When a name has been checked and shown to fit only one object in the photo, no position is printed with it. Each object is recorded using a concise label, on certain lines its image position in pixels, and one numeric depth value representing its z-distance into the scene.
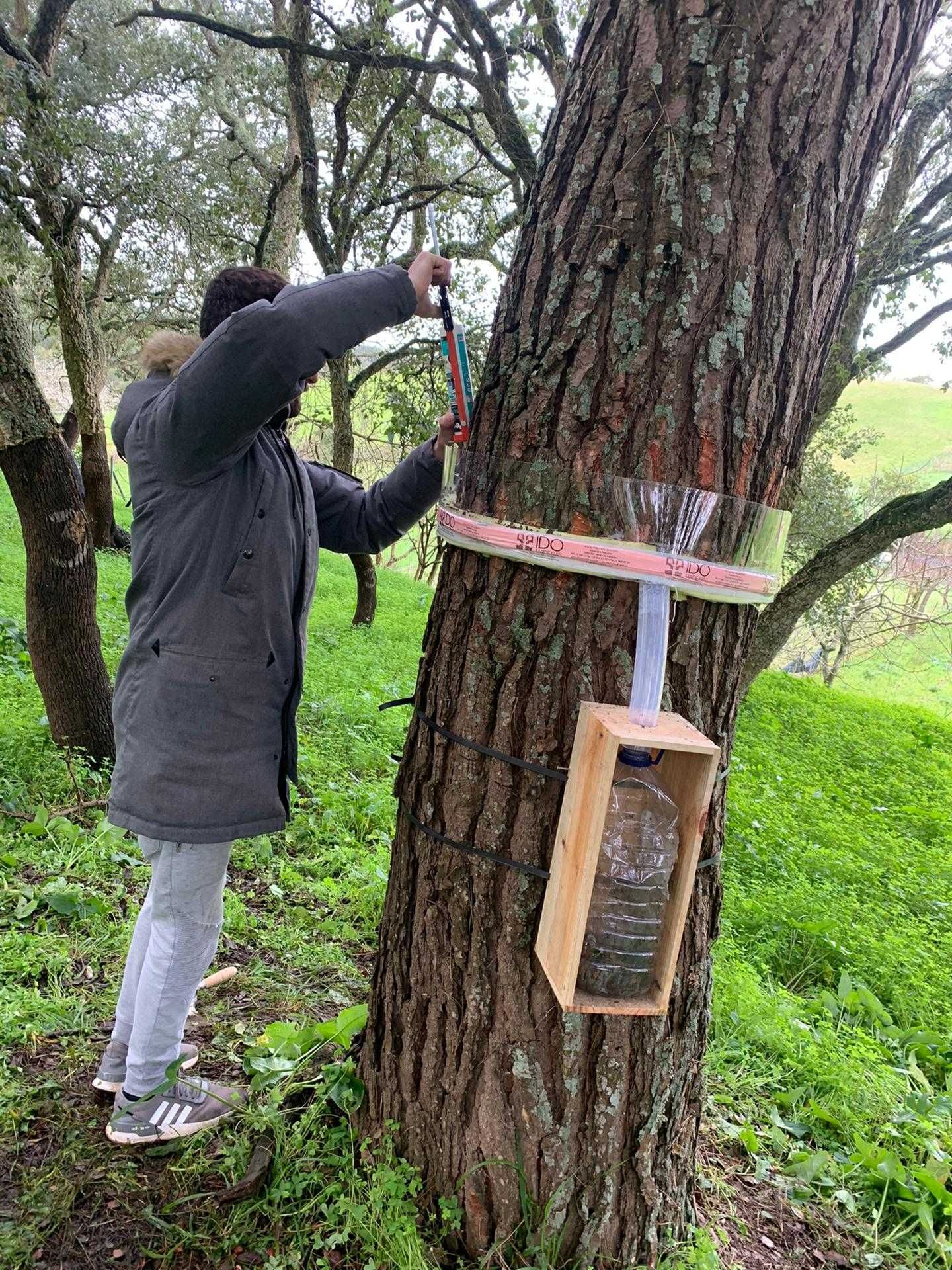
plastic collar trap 1.20
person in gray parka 1.57
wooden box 1.17
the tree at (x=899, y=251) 5.93
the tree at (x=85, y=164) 5.07
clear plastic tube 1.29
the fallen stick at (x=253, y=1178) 1.57
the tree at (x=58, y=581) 3.40
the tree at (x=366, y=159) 6.01
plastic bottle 1.30
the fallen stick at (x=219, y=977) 2.28
